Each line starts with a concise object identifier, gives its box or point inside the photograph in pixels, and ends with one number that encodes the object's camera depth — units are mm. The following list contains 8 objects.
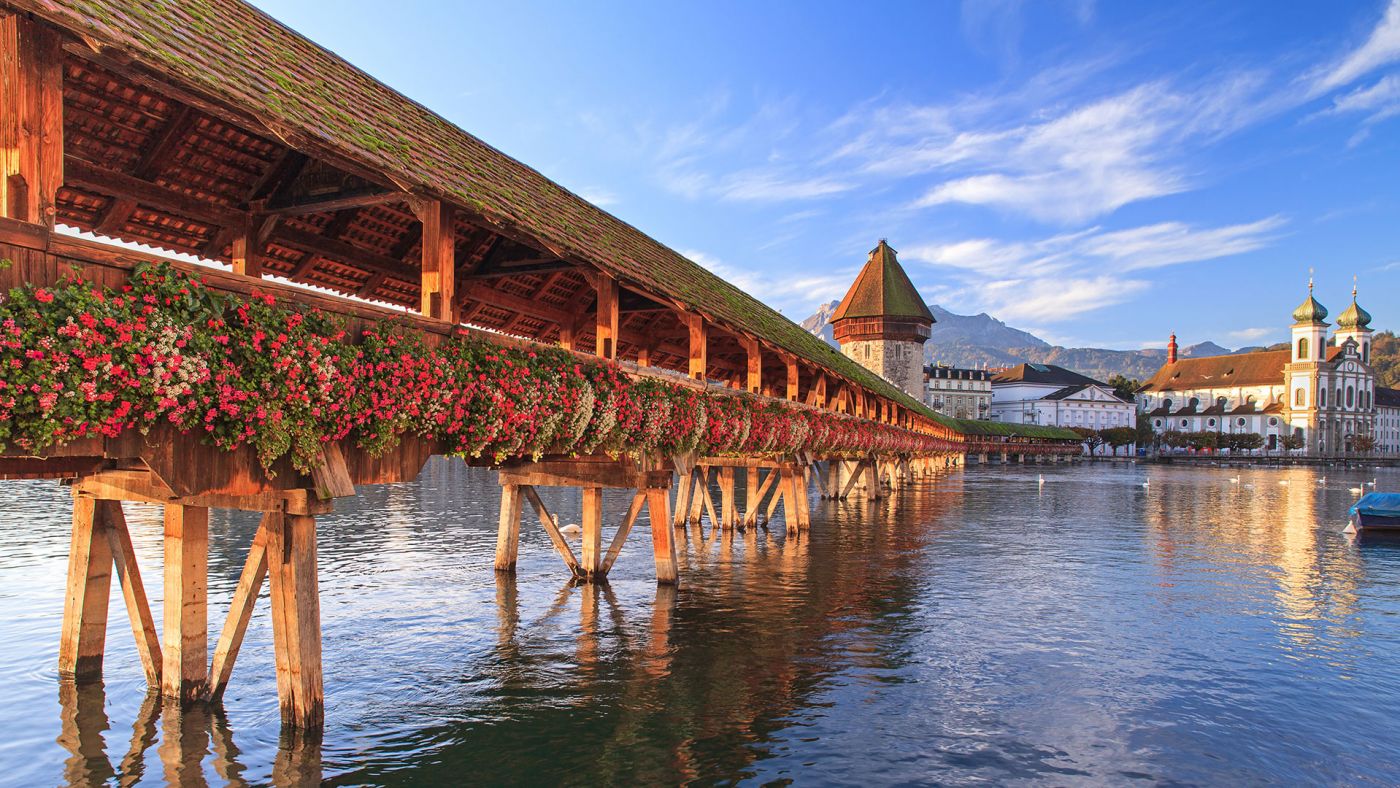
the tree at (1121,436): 141500
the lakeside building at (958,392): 146250
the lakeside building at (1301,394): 140250
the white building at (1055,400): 152500
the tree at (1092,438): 145250
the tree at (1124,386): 166675
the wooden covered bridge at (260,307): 5988
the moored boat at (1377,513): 29703
